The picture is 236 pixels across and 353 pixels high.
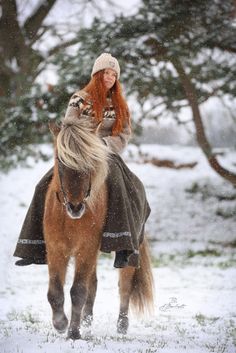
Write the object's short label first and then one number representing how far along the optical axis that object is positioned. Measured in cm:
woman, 848
